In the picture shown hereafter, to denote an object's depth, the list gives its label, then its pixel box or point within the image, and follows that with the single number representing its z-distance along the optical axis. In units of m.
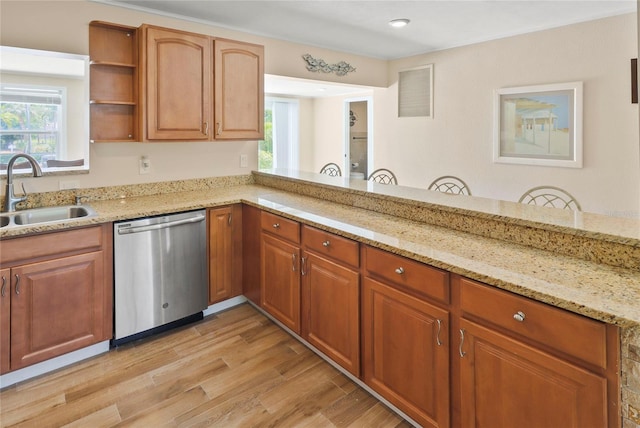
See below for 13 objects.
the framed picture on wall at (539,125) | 3.40
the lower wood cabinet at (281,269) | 2.45
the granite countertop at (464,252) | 1.20
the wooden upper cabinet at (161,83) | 2.72
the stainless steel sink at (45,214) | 2.36
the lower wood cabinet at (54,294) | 2.06
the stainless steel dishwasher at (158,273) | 2.44
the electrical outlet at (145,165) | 3.09
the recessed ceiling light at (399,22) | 3.31
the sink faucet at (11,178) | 2.39
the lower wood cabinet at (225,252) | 2.85
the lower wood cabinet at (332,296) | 2.02
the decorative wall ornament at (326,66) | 4.05
